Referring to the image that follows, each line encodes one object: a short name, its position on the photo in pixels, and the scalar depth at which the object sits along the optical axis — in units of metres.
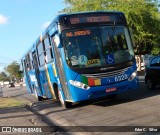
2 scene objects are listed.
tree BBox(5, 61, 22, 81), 79.64
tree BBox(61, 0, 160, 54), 17.86
